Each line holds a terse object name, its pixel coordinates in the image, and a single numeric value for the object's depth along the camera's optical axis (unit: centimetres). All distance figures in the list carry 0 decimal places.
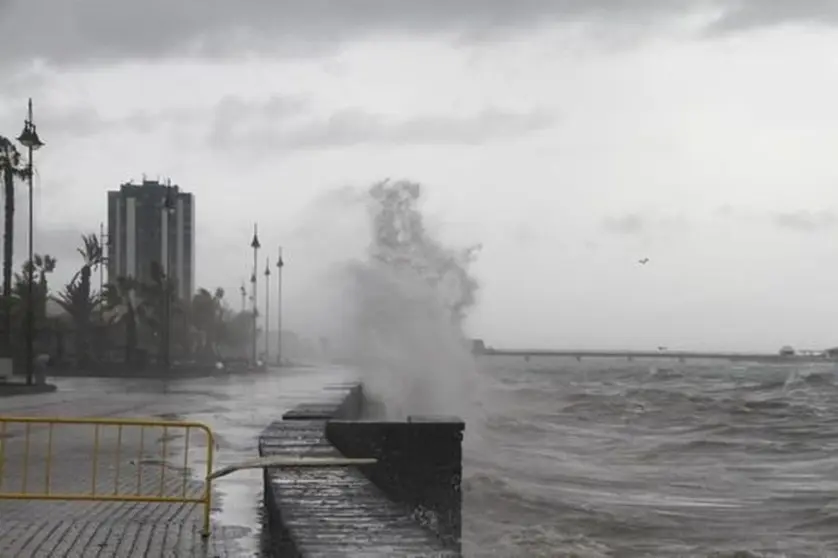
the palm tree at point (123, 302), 6126
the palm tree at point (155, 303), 6838
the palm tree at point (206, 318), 10534
